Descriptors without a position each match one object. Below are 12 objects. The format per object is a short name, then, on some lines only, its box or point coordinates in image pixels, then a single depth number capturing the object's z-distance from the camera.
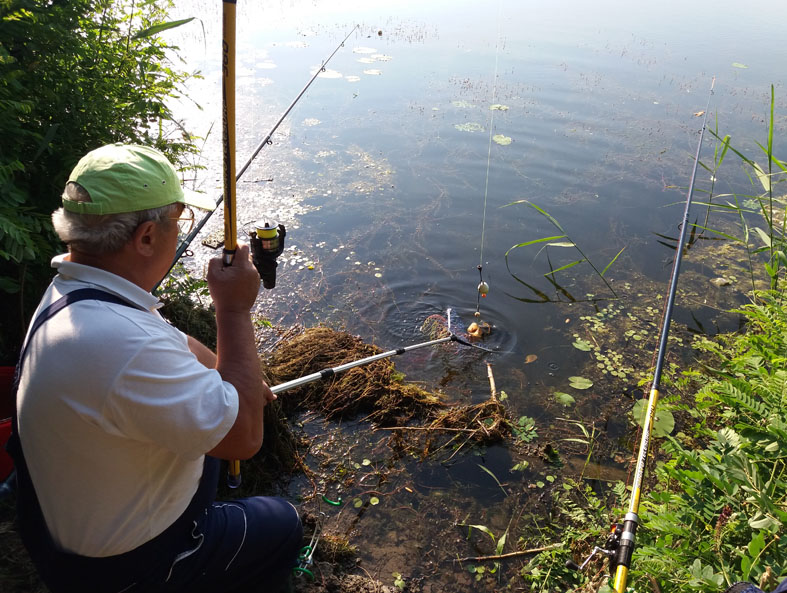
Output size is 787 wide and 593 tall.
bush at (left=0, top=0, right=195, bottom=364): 2.52
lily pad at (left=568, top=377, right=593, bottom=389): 4.44
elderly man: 1.36
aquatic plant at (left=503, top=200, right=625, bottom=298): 5.67
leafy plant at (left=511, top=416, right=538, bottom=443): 3.90
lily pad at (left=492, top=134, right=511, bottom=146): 8.25
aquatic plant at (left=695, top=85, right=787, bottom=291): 6.08
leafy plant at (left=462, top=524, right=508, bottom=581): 2.98
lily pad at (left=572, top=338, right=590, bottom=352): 4.88
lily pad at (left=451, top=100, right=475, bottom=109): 9.35
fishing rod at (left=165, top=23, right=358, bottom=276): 2.80
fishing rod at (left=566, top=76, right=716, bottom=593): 2.05
